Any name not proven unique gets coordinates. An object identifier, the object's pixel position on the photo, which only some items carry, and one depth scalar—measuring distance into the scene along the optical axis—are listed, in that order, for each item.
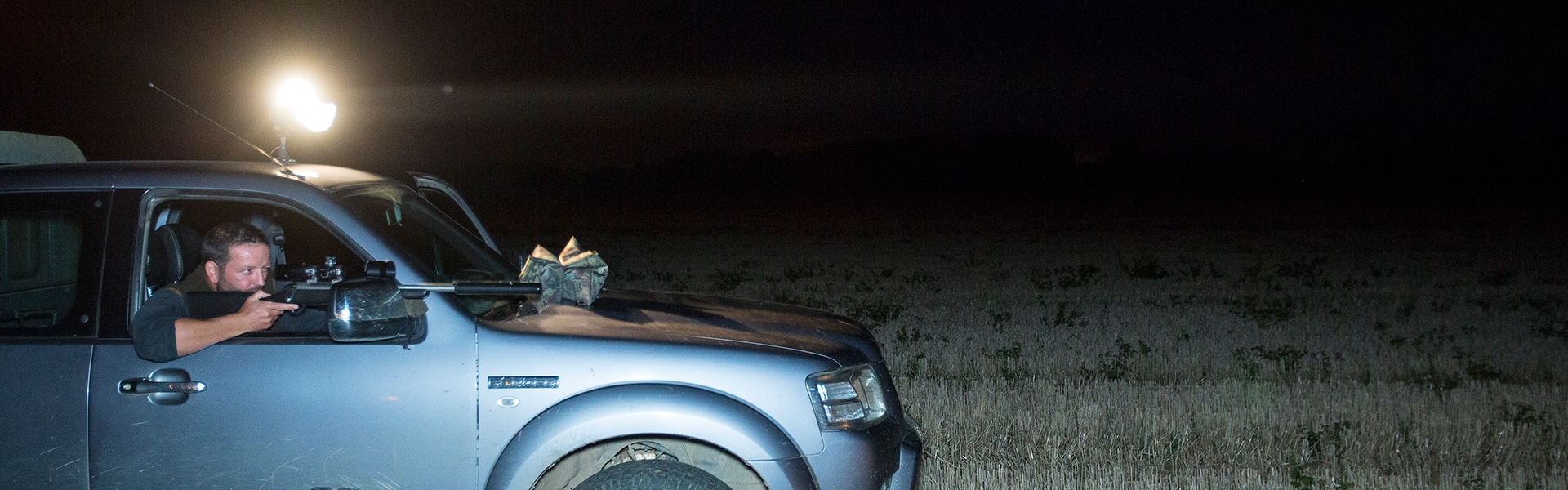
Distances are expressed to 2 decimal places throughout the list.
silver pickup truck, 3.27
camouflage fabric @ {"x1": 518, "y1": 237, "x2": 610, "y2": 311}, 3.85
